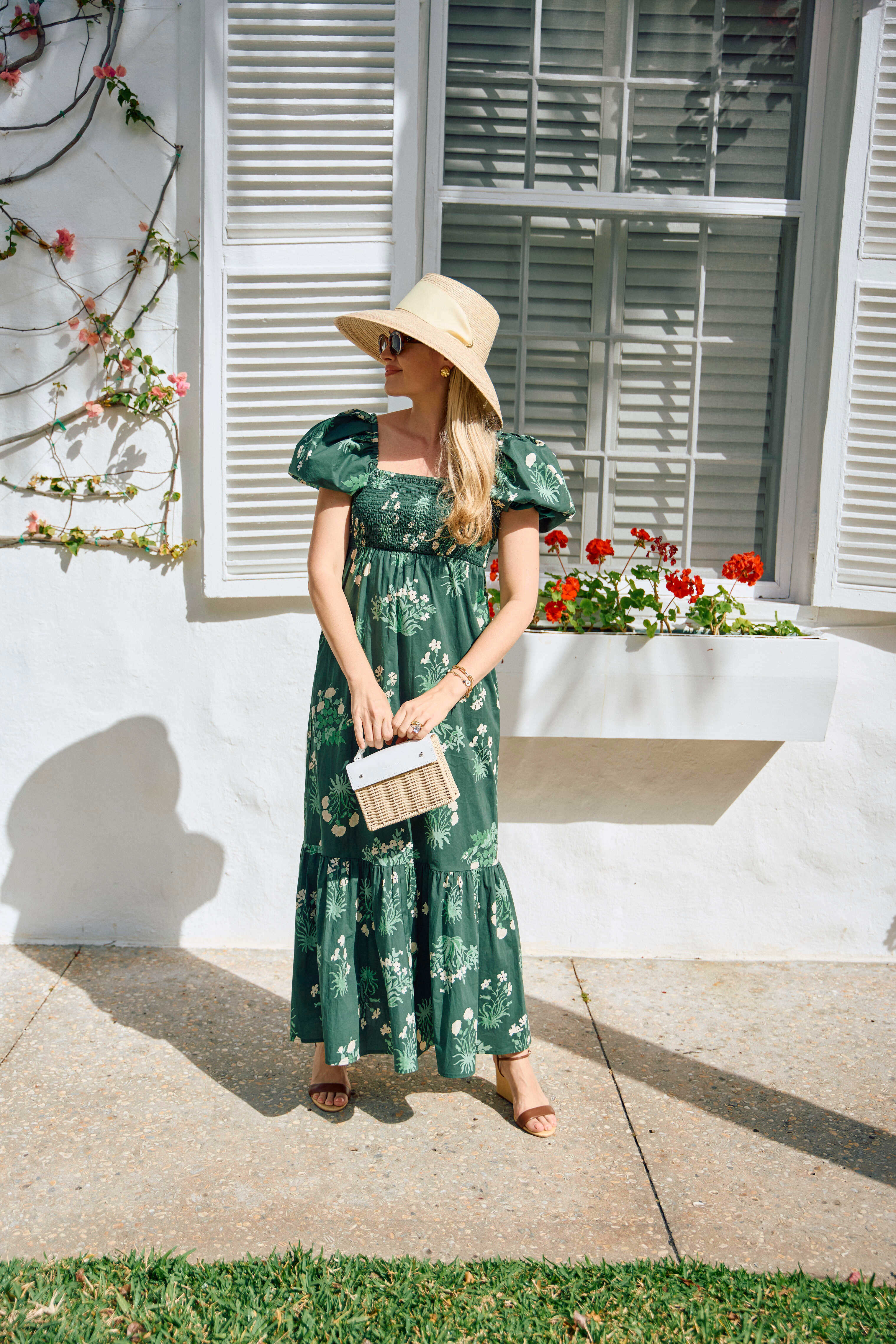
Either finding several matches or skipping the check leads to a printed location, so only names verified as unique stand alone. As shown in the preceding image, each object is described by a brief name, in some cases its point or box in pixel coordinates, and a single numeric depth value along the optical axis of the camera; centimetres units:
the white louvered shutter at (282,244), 286
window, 319
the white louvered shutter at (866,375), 298
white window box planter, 302
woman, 223
